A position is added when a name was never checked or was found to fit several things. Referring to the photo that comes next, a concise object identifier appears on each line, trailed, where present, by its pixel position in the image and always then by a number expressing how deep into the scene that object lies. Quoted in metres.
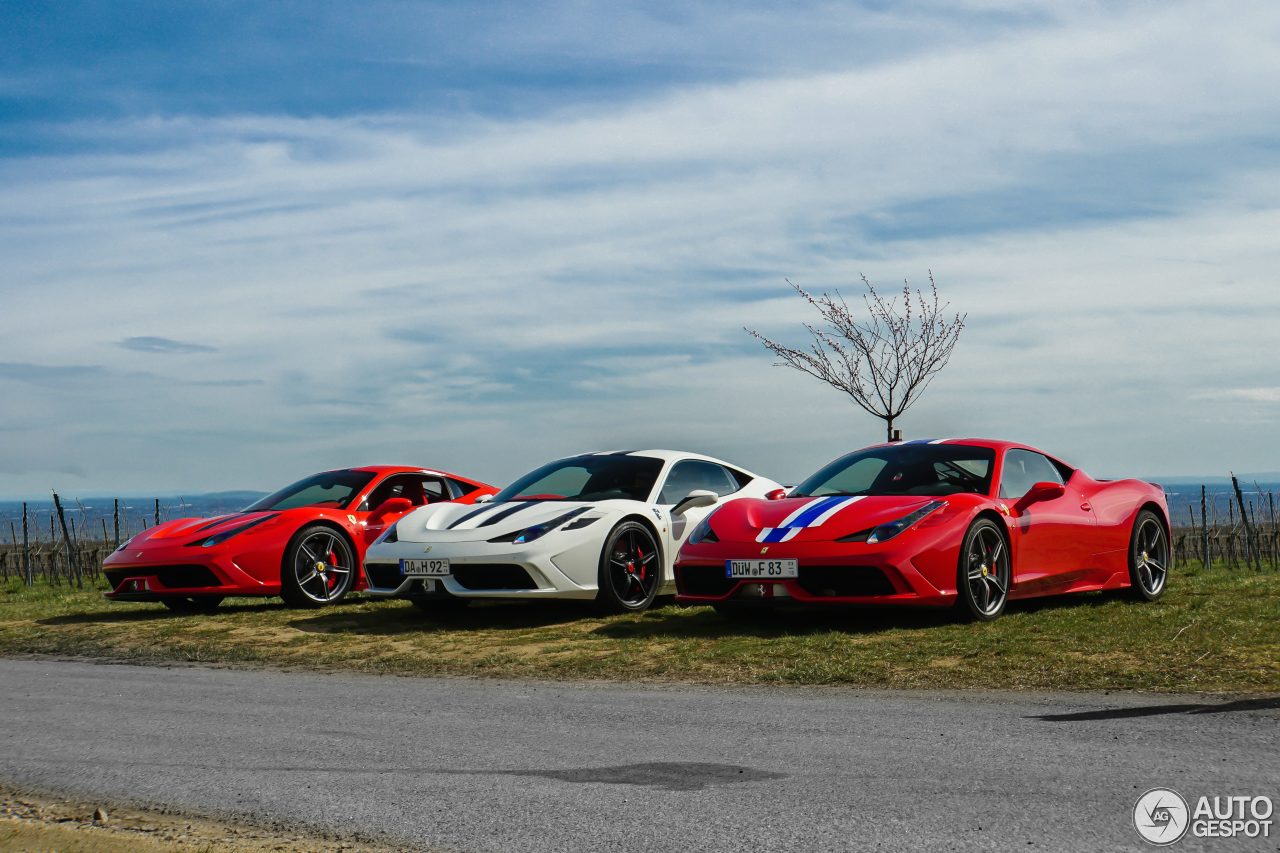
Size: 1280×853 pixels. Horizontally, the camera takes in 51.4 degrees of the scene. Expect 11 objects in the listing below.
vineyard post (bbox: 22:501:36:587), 22.64
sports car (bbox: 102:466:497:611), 12.34
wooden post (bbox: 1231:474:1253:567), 21.14
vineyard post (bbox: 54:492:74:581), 22.30
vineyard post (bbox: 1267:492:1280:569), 24.09
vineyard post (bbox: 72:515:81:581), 21.35
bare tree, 18.97
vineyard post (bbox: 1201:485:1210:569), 23.84
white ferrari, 10.57
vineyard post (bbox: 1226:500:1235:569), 22.52
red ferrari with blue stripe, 9.16
